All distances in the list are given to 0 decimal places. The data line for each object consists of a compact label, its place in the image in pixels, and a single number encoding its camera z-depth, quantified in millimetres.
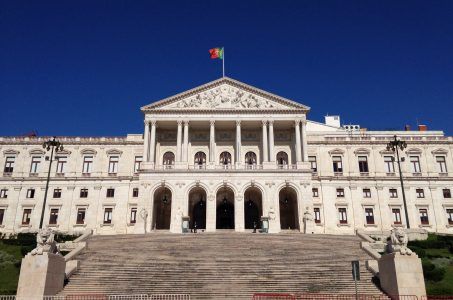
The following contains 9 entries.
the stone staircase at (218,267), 25750
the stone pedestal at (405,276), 24031
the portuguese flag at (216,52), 58594
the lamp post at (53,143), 42725
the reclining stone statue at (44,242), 24980
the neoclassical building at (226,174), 53906
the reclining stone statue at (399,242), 24969
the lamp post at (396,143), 44062
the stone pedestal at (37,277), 23938
